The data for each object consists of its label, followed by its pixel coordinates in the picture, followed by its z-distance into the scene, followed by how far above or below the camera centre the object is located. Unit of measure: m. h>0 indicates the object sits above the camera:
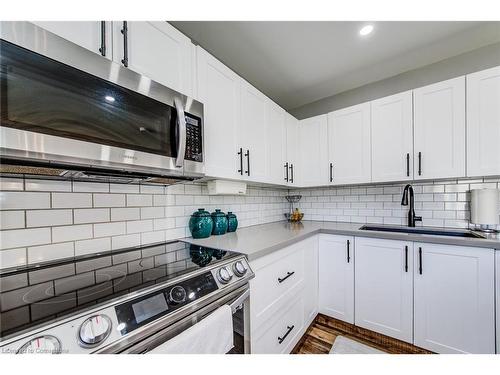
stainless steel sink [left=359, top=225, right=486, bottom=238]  1.67 -0.42
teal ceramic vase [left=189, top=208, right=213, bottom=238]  1.44 -0.27
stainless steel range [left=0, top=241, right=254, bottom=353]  0.51 -0.36
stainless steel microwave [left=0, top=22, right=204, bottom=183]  0.61 +0.27
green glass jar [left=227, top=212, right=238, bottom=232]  1.73 -0.31
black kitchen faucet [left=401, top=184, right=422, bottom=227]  1.89 -0.24
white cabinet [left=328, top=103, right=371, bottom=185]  2.02 +0.42
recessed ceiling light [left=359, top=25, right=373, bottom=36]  1.49 +1.16
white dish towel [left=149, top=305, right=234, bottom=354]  0.67 -0.55
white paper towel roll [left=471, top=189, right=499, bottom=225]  1.57 -0.18
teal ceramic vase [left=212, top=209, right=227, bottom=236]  1.58 -0.29
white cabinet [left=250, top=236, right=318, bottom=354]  1.13 -0.75
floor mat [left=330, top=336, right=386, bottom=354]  1.55 -1.28
